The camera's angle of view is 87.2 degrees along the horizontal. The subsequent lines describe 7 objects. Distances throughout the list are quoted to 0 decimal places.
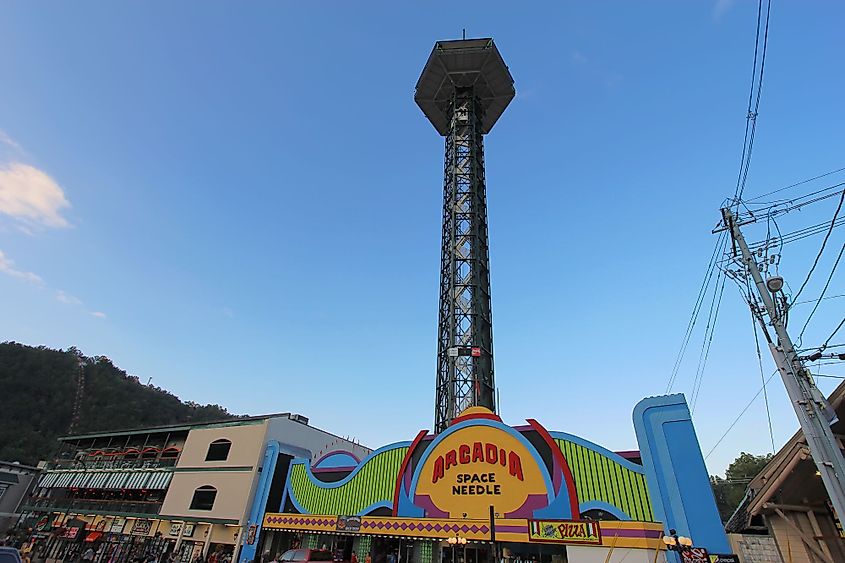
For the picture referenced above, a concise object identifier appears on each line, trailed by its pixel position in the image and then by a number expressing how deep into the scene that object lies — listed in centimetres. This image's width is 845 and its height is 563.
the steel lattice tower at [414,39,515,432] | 3316
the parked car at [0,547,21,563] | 451
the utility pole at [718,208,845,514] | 904
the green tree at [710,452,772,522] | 5925
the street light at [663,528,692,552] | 1249
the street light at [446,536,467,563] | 1723
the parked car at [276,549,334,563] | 1967
